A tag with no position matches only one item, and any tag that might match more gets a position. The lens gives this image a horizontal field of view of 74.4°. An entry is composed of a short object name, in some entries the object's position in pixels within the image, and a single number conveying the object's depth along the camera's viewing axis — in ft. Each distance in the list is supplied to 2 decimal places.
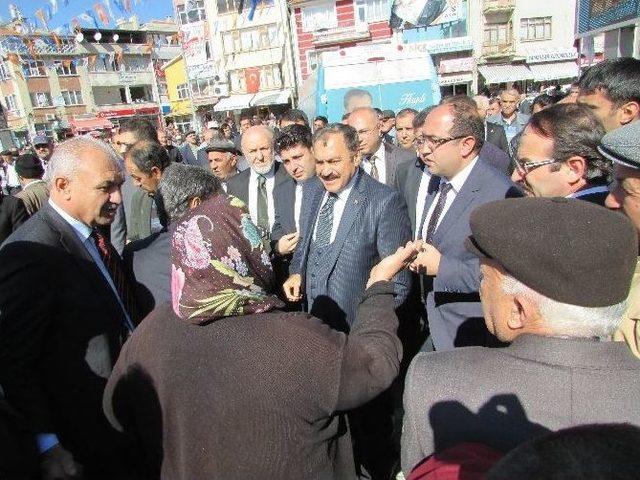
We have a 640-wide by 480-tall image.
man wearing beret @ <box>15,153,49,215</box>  16.74
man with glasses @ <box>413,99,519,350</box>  7.95
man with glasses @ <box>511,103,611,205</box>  7.13
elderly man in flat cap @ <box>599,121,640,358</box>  5.34
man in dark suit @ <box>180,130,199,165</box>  28.35
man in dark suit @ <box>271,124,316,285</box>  13.41
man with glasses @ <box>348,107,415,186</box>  16.56
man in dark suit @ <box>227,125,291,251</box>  15.05
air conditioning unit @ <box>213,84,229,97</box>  117.29
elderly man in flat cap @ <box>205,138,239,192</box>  17.61
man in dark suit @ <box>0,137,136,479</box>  5.76
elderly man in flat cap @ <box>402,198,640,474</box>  3.38
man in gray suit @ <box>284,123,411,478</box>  9.01
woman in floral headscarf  4.35
